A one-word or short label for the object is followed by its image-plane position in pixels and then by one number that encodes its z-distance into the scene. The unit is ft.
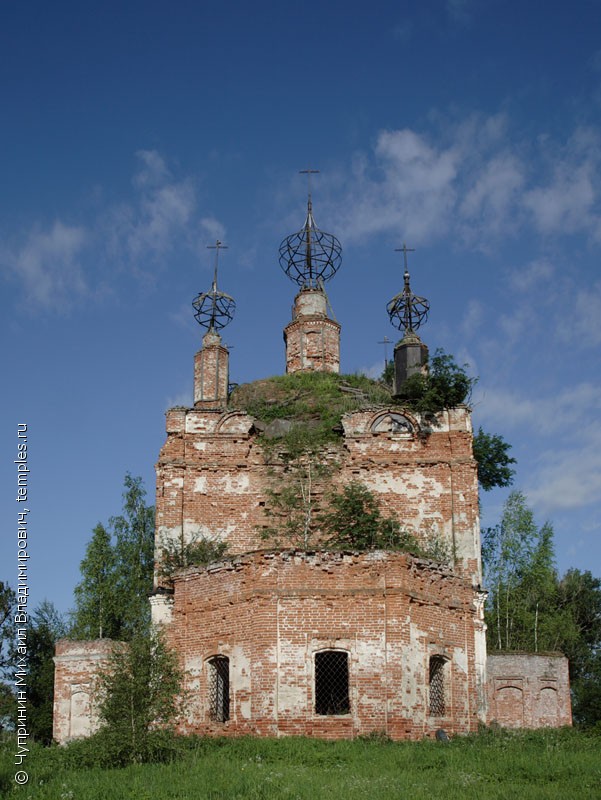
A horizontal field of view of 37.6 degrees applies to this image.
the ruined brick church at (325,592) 55.26
